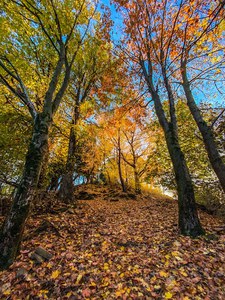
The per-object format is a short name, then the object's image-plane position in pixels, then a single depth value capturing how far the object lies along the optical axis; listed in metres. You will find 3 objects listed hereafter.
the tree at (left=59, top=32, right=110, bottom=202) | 7.27
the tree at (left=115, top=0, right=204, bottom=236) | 4.04
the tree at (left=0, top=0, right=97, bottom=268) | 3.03
